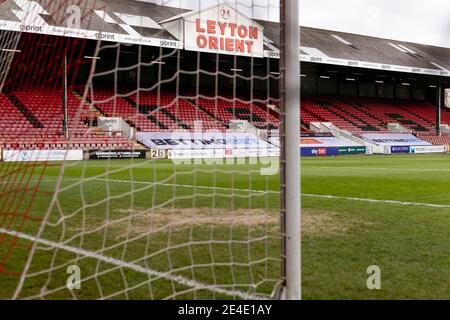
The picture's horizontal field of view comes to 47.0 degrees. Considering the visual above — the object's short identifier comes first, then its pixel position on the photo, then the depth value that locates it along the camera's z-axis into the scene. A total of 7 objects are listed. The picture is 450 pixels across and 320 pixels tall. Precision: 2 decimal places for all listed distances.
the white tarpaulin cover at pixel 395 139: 30.51
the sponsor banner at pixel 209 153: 21.92
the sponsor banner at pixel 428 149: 30.14
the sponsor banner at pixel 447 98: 42.53
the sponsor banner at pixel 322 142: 27.07
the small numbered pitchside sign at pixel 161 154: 21.45
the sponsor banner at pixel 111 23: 16.50
